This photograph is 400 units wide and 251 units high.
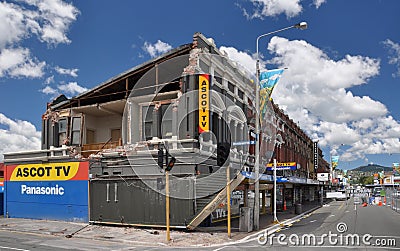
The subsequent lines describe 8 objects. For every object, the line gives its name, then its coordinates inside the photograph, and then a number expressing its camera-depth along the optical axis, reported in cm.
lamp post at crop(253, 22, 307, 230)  2031
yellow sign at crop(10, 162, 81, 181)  2372
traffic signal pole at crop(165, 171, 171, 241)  1670
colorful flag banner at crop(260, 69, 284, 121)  2106
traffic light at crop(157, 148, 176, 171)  1661
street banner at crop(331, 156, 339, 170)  8169
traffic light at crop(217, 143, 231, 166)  1642
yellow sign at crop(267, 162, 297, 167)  2353
